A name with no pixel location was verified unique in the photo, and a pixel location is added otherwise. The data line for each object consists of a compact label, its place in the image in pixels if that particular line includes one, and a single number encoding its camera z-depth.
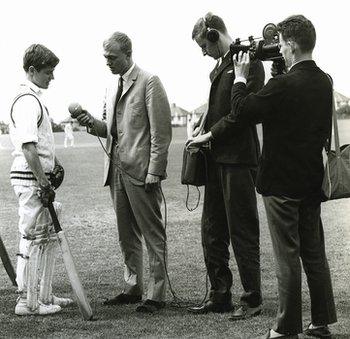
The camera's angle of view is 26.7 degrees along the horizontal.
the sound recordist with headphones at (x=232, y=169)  6.00
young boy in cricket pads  6.21
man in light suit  6.42
